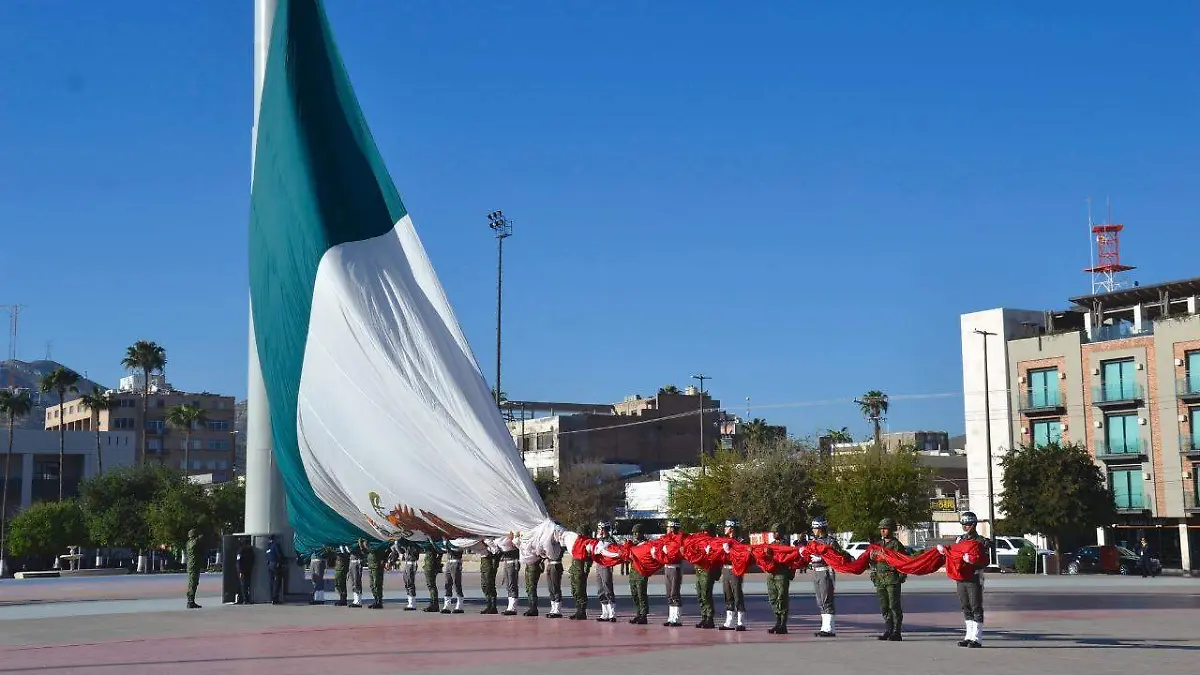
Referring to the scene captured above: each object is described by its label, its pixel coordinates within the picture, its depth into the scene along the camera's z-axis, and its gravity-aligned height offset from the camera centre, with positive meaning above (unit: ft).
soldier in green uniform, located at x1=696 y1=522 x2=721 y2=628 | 69.62 -6.04
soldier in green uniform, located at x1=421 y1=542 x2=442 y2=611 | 83.51 -5.64
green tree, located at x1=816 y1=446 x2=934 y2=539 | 203.62 -2.76
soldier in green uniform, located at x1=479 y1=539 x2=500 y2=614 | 80.18 -5.74
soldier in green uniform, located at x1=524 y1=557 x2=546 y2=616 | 78.02 -5.83
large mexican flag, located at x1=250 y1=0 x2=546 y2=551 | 79.10 +8.91
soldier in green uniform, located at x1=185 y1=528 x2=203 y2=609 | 94.48 -5.58
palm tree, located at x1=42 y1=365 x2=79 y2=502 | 349.82 +28.28
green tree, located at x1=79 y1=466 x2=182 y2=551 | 248.11 -3.29
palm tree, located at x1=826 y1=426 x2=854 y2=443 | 365.42 +11.16
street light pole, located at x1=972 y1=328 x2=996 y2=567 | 180.77 -2.86
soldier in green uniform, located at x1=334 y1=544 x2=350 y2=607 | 92.48 -6.35
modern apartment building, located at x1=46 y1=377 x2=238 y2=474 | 492.13 +23.08
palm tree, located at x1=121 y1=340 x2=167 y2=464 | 374.43 +37.01
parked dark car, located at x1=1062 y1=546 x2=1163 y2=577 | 175.11 -12.26
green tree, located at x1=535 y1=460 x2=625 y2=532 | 290.76 -3.85
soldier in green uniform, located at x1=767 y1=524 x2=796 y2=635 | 66.59 -6.09
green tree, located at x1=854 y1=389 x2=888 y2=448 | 389.60 +21.43
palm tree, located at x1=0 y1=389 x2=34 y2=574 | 361.06 +23.41
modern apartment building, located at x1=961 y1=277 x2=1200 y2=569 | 201.46 +12.77
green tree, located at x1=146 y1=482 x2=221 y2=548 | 234.58 -5.59
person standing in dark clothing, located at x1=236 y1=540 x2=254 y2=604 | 94.38 -6.17
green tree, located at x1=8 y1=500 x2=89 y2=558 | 247.70 -8.41
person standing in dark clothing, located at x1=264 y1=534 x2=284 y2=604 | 94.02 -6.14
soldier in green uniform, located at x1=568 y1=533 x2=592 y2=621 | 75.25 -6.18
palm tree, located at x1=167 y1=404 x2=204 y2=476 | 390.21 +20.75
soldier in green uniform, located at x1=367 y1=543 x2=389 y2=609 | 86.48 -5.81
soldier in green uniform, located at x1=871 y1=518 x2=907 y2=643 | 62.44 -5.54
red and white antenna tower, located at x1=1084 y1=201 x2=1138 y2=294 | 237.66 +40.27
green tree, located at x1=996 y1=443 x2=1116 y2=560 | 189.06 -3.00
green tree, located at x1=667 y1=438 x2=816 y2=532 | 225.97 -1.94
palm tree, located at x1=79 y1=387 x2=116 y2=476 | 372.50 +23.88
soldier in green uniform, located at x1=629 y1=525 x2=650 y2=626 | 72.69 -6.46
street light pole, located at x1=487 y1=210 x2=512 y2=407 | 230.48 +41.92
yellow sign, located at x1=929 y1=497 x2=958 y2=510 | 242.91 -5.66
